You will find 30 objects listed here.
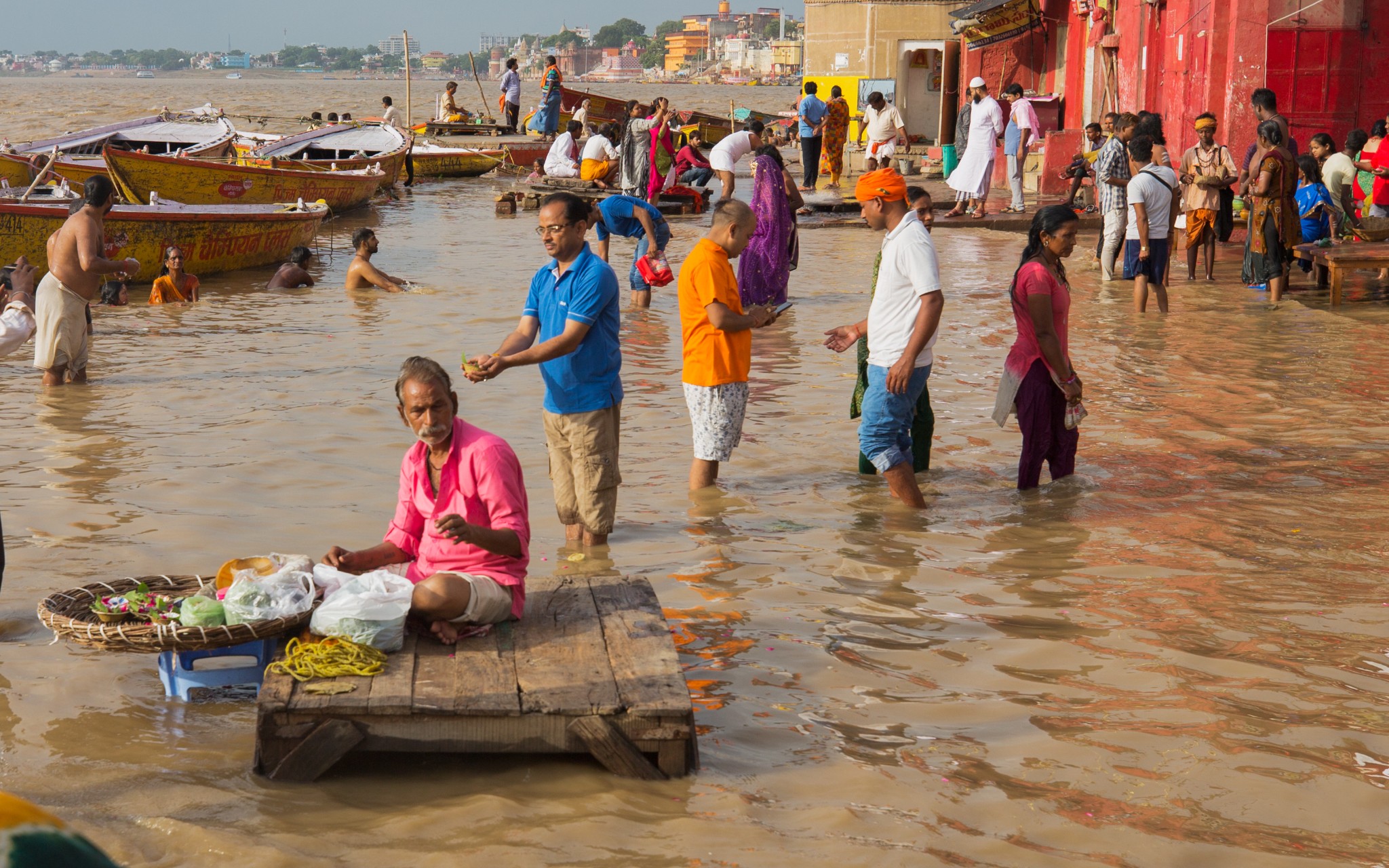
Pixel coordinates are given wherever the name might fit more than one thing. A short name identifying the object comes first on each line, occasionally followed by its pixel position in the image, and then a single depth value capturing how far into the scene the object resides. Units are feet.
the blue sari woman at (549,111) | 100.53
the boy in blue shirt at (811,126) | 75.31
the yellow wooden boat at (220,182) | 57.82
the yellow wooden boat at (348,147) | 79.41
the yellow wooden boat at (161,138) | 73.05
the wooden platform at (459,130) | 110.73
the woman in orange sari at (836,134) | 77.05
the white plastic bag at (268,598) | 13.75
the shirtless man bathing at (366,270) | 47.60
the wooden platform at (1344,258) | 37.58
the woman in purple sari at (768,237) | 36.63
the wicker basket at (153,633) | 13.51
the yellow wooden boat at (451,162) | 97.14
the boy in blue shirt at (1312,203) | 41.09
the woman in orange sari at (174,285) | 45.85
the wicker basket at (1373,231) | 40.70
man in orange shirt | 21.16
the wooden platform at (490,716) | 12.46
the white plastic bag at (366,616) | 13.46
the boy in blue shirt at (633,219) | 35.55
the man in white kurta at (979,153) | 59.77
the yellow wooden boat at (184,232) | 45.27
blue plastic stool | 14.61
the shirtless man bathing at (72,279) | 30.40
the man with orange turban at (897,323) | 20.03
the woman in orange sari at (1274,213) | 38.91
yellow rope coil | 13.01
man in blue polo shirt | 18.40
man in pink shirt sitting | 14.05
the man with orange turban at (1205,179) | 42.29
